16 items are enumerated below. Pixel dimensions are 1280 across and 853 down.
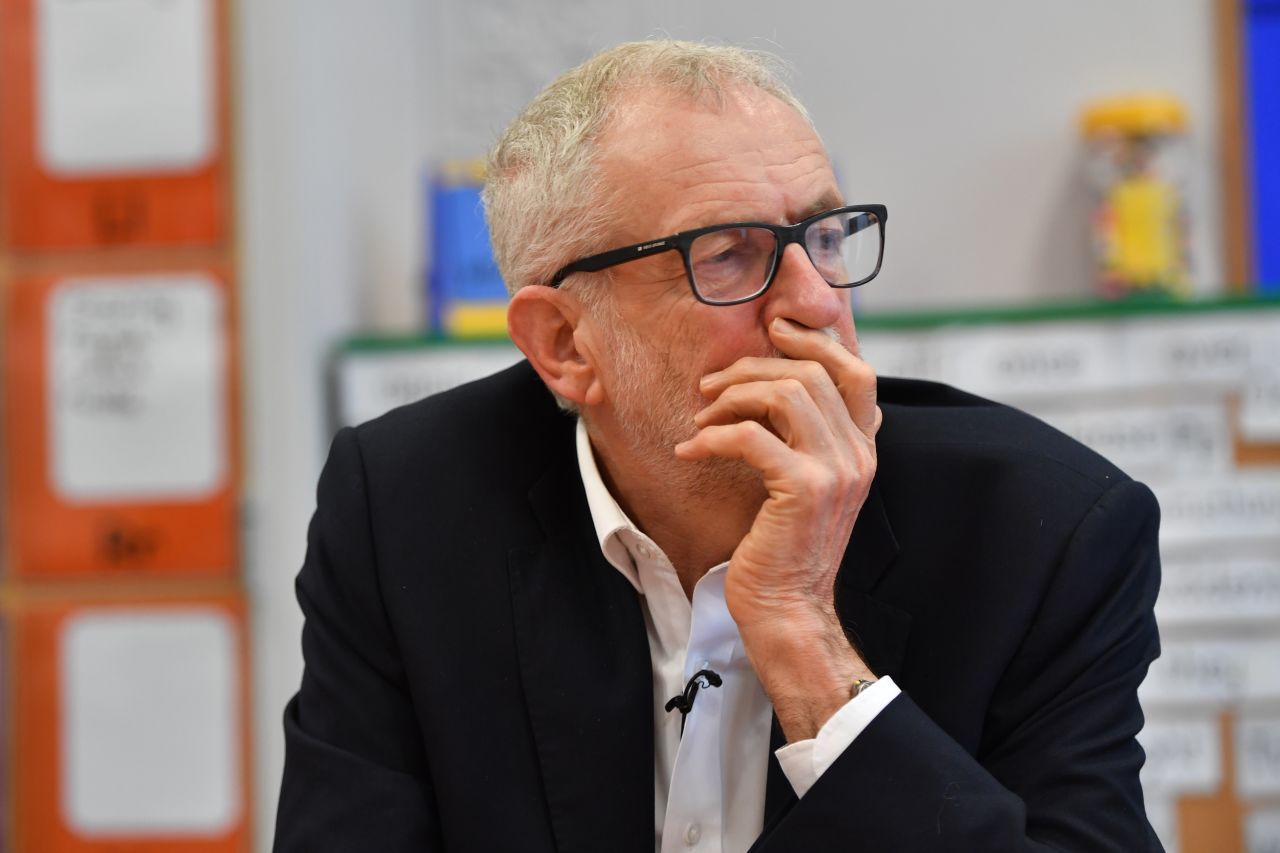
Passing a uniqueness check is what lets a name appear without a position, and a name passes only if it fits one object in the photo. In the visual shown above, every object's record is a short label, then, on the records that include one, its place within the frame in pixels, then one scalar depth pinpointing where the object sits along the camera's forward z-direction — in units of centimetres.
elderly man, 257
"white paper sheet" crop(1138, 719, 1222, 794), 498
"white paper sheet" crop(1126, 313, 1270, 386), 492
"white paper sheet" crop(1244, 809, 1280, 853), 500
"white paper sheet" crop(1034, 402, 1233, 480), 498
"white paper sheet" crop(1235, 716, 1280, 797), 495
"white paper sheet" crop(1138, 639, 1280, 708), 496
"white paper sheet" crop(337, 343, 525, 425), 535
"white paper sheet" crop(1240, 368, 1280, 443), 492
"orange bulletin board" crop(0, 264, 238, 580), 548
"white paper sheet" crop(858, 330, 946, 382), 510
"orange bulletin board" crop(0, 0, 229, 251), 548
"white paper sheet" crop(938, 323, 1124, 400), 501
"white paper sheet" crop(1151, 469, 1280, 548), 496
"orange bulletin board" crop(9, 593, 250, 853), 547
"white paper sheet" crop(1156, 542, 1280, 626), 498
